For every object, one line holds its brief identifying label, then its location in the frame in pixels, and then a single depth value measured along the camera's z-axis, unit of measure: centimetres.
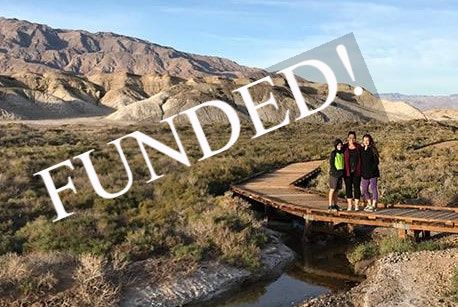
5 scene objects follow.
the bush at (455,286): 1037
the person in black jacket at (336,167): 1455
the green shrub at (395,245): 1371
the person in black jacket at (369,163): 1409
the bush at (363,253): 1427
